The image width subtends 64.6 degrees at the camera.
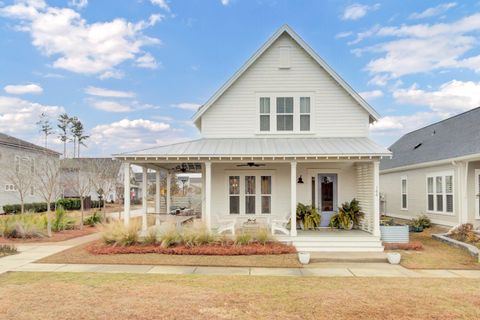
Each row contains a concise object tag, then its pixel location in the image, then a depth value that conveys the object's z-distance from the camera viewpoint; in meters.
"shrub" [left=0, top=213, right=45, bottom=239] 16.08
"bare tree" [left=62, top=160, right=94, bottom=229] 41.91
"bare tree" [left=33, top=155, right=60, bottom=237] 28.56
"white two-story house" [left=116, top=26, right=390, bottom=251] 15.62
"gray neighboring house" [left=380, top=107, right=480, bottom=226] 16.55
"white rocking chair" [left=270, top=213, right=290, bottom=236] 13.77
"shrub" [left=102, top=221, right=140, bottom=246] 12.86
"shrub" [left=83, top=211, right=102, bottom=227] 22.05
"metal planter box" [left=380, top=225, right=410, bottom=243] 13.88
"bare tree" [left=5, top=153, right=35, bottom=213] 27.45
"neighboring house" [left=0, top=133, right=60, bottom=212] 27.75
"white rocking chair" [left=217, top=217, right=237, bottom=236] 13.67
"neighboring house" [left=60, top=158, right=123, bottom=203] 32.56
